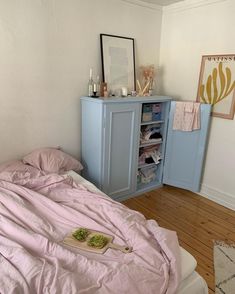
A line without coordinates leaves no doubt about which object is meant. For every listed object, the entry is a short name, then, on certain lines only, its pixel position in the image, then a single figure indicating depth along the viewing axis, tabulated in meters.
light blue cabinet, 2.50
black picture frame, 2.69
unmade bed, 1.05
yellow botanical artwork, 2.60
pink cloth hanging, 2.75
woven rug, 1.72
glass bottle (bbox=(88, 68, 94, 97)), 2.62
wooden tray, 1.28
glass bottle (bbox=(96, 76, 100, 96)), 2.66
